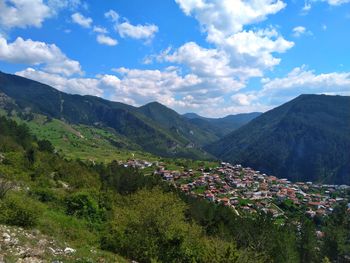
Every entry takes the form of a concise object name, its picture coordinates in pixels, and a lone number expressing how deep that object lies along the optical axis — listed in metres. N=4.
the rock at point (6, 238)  19.71
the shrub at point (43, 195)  44.16
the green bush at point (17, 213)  24.05
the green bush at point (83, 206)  42.38
